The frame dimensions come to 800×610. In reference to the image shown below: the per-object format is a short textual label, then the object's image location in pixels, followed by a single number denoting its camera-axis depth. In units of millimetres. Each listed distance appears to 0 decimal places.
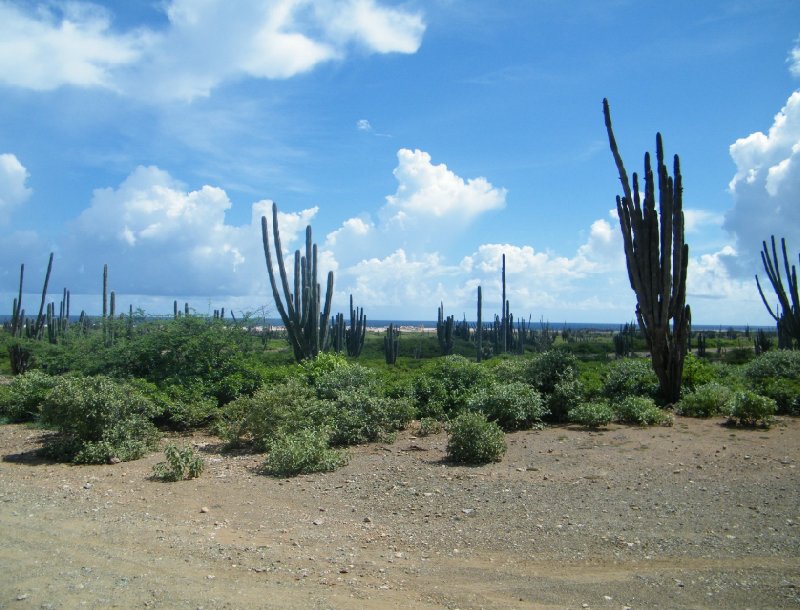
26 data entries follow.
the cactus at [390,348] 38781
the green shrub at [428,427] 12562
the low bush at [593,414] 12297
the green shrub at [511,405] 12422
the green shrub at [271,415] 11375
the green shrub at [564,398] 13367
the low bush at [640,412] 12391
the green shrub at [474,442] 9844
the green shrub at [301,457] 9453
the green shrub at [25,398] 15055
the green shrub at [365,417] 11832
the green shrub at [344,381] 13320
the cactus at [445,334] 41656
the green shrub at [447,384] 13805
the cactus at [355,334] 39469
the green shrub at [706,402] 13023
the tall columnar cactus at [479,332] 32081
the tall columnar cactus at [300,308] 19953
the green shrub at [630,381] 14836
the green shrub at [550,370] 14016
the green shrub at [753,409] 11734
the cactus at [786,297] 24875
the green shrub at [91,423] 10719
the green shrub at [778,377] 13508
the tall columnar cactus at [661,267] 13891
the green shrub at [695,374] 15094
